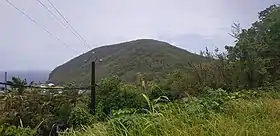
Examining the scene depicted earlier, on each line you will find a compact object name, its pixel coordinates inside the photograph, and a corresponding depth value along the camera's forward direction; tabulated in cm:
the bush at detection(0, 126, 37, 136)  525
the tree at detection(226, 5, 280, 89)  786
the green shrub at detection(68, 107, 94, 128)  574
